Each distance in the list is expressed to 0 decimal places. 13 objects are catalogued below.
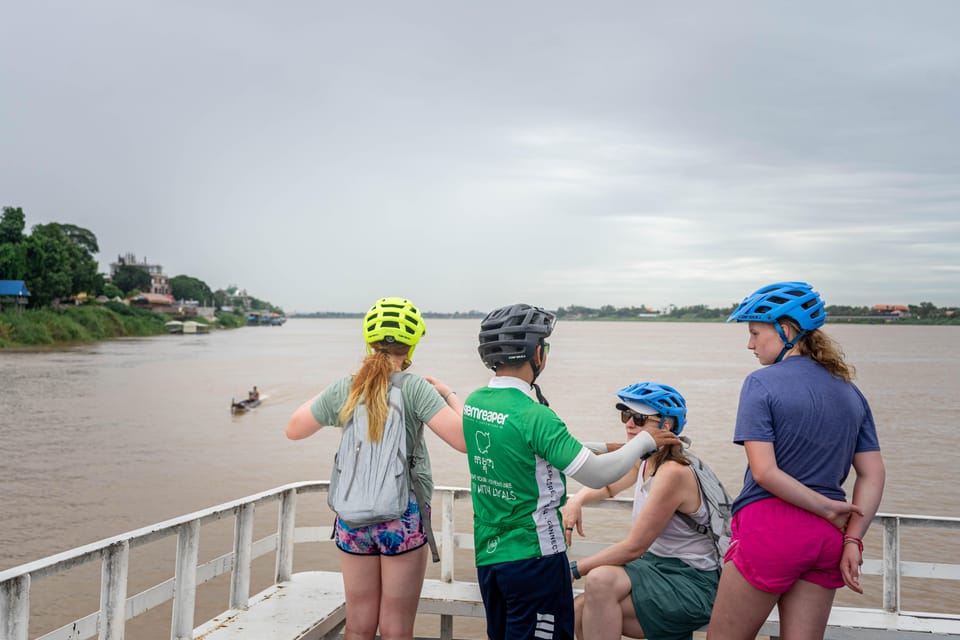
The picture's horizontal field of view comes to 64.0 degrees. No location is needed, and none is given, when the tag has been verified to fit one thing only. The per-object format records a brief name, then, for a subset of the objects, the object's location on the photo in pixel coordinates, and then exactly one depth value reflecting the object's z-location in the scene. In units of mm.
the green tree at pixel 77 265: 87875
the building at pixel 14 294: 74688
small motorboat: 35031
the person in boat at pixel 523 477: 2811
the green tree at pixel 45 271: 78938
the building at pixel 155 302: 146888
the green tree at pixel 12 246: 76750
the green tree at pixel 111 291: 128625
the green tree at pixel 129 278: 156125
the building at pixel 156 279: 183125
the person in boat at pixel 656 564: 3613
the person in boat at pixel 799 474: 2814
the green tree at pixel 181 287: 196250
